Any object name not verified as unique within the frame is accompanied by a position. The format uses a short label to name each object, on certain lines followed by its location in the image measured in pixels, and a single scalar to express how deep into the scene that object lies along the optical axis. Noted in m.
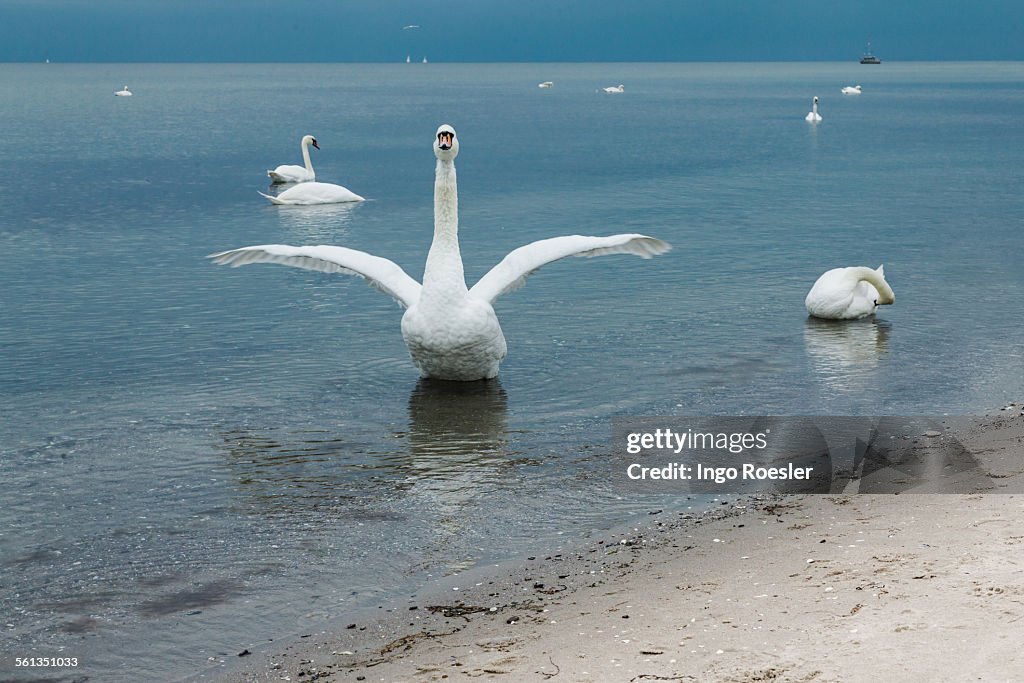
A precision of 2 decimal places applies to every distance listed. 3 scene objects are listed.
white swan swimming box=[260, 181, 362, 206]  30.97
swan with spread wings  12.54
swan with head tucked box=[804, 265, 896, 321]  16.53
